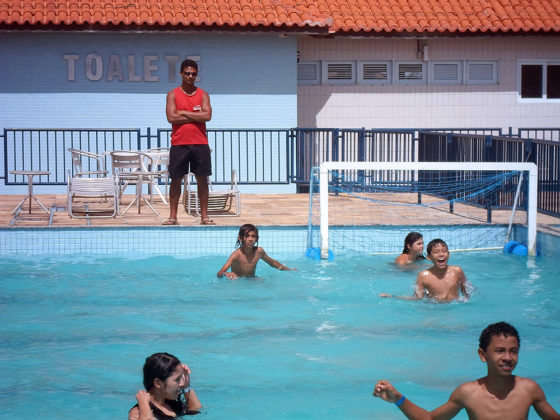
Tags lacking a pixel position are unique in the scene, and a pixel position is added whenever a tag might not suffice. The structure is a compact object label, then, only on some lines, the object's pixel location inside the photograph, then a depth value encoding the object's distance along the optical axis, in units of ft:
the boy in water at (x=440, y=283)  31.58
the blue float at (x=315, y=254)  40.44
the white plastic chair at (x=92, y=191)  42.70
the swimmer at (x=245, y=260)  35.14
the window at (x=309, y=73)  63.21
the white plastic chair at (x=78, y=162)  49.67
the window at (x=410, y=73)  63.98
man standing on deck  40.68
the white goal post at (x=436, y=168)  39.19
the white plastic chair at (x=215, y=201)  45.93
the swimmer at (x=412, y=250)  36.22
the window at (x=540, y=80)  64.85
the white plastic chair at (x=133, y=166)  45.96
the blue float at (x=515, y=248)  40.68
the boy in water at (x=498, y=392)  16.79
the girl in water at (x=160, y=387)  19.01
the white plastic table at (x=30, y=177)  44.13
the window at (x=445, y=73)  64.23
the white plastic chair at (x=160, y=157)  49.85
